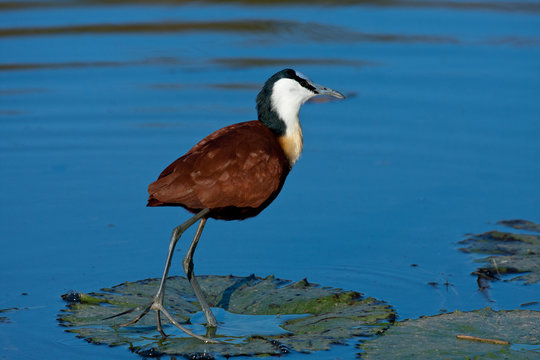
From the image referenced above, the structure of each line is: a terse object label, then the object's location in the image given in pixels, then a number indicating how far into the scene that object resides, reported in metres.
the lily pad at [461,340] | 9.05
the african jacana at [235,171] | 9.98
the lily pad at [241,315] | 9.61
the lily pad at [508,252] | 11.54
